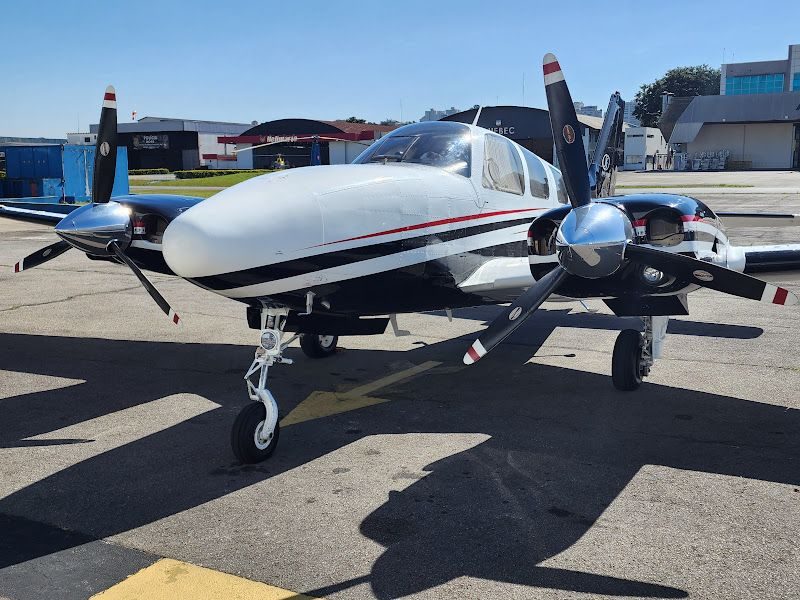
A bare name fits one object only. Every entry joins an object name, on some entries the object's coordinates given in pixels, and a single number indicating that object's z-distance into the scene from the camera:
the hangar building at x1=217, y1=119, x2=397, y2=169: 67.66
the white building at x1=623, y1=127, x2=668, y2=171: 97.00
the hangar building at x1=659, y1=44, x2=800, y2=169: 93.81
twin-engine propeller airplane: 6.77
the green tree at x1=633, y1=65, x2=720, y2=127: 131.01
